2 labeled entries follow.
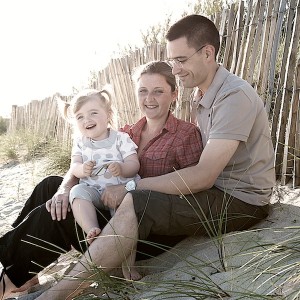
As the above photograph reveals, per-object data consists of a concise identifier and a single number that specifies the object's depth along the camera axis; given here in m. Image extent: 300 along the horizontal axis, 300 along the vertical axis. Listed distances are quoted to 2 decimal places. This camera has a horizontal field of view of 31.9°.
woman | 2.96
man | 2.58
